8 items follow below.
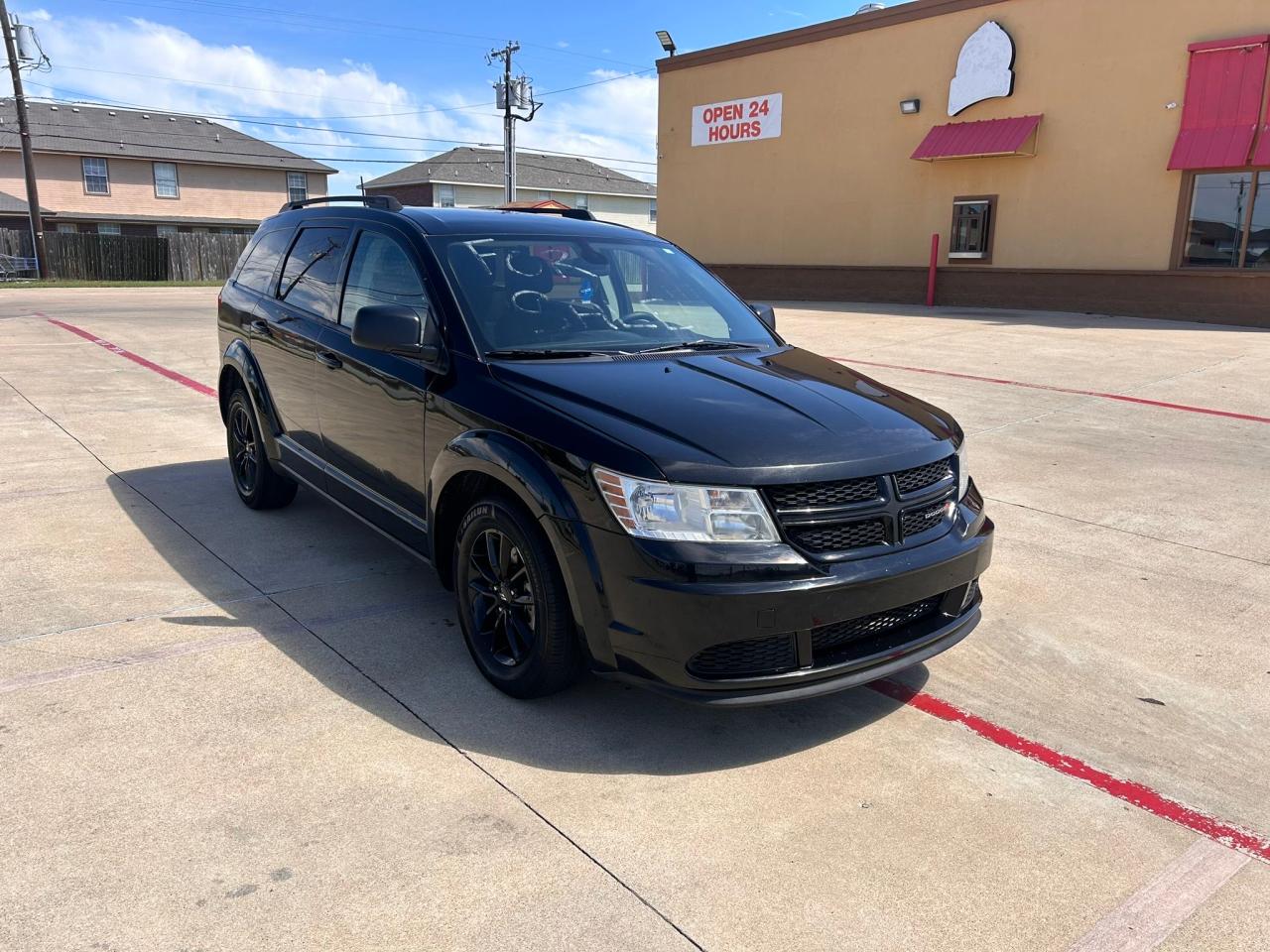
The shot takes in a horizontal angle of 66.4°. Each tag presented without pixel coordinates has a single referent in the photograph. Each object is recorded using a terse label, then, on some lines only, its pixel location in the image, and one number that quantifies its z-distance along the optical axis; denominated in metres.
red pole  21.75
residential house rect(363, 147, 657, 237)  52.44
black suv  3.06
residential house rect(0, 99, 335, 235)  41.00
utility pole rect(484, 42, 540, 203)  43.59
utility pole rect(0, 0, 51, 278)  30.98
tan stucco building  17.88
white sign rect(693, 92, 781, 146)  25.02
